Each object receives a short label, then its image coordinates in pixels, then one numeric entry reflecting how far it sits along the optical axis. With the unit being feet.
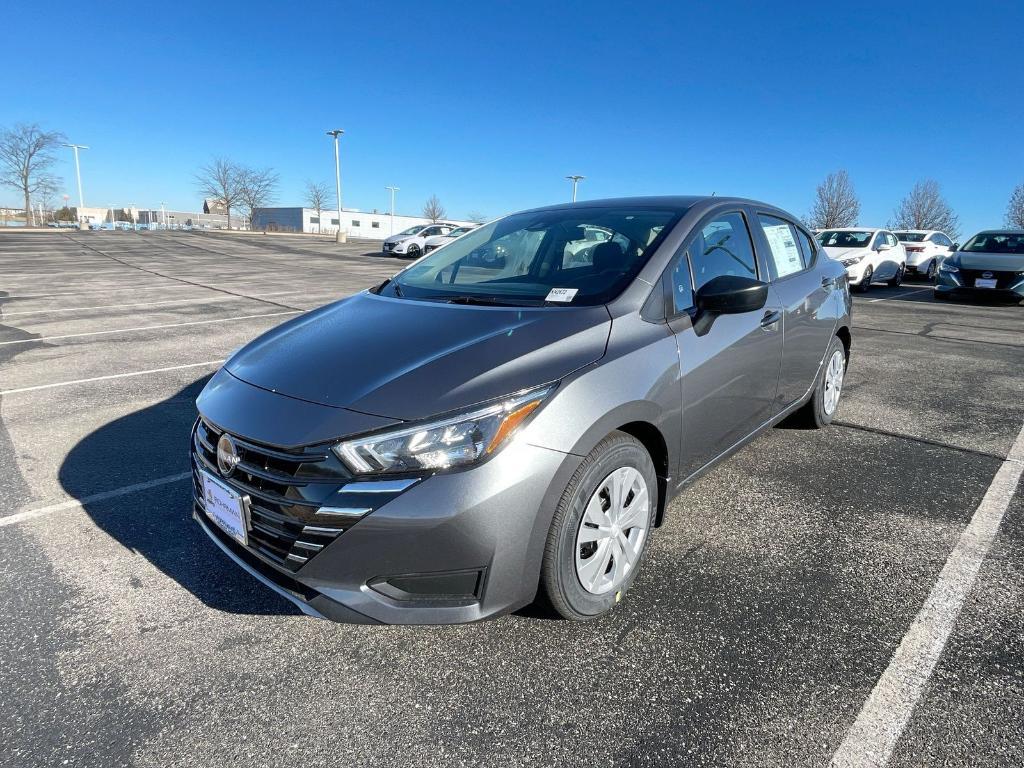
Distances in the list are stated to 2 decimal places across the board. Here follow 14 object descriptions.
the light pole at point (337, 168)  130.77
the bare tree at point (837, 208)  157.89
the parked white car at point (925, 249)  58.18
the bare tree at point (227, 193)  237.04
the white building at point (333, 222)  301.22
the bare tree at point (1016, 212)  147.64
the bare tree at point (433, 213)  335.06
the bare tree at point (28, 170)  200.13
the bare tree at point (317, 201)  279.08
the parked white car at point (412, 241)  93.09
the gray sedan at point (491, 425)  6.35
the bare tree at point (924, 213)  165.58
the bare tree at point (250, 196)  241.76
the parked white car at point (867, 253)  48.67
